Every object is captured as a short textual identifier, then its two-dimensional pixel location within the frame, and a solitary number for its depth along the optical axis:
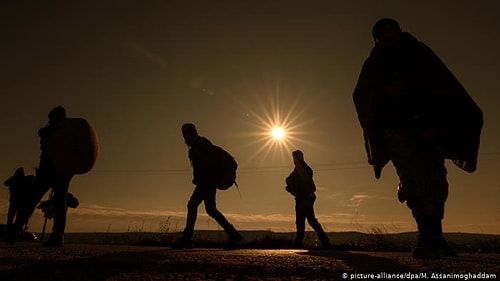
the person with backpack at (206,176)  8.16
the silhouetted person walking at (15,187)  12.61
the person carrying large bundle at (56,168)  6.89
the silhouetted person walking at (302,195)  9.90
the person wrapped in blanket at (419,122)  4.27
